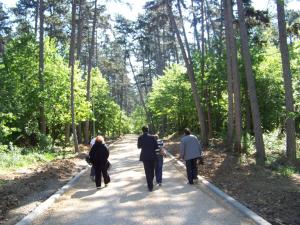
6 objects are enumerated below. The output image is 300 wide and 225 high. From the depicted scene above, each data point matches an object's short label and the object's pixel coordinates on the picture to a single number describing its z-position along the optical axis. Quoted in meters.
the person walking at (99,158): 9.70
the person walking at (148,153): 9.04
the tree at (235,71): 15.32
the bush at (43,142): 19.99
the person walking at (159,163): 9.64
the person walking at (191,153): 9.72
